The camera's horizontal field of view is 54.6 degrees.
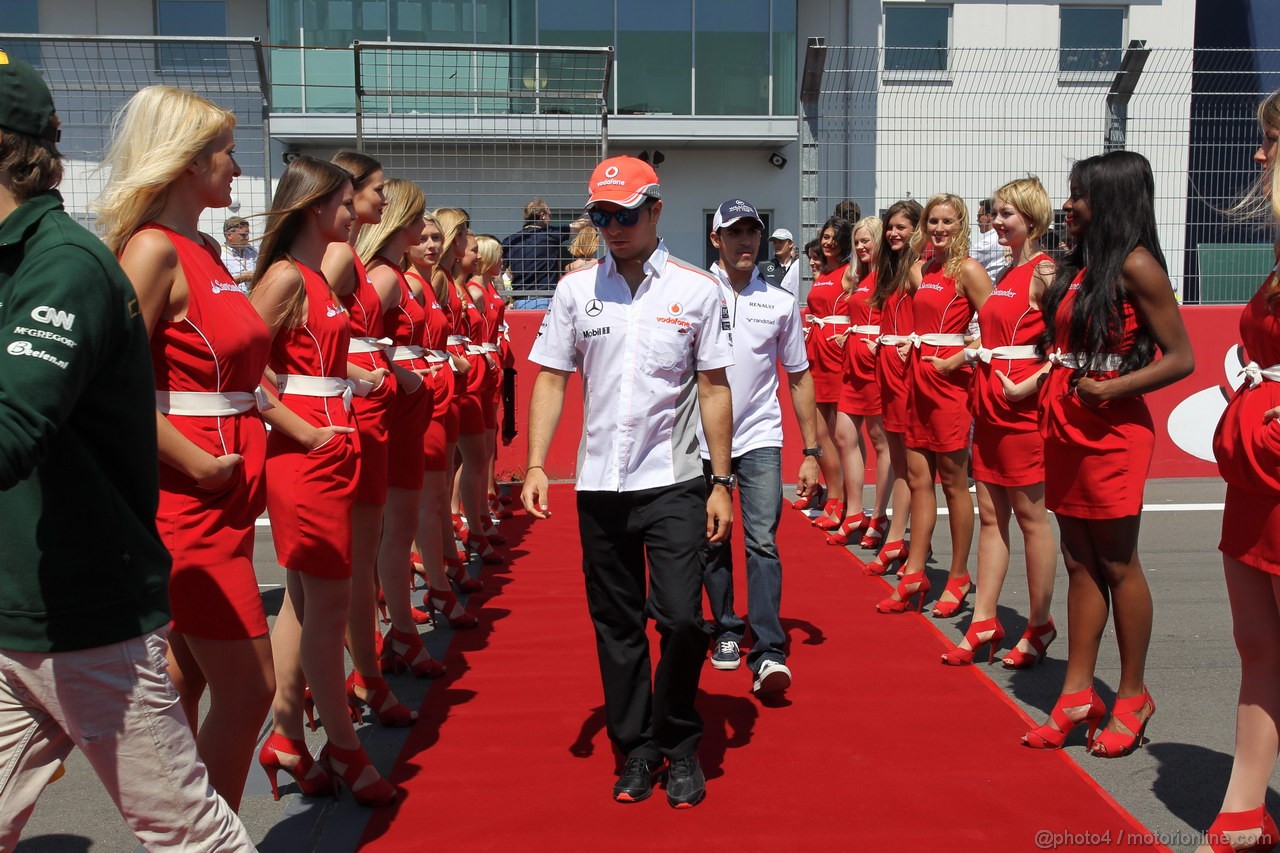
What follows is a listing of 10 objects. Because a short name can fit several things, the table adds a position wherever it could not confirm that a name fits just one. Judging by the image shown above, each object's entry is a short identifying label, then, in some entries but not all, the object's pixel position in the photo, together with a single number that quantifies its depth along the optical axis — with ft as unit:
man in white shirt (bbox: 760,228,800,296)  34.65
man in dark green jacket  7.32
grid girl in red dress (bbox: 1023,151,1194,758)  14.28
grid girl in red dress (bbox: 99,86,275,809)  9.70
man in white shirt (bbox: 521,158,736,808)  13.69
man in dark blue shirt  37.22
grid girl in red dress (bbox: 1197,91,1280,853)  11.44
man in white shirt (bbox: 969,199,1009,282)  32.09
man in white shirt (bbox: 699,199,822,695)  17.71
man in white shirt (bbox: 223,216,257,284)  32.32
